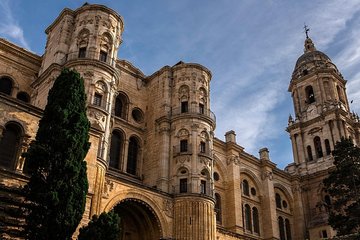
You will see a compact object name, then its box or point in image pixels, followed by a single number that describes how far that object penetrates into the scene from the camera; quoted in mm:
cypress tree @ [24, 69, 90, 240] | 15945
